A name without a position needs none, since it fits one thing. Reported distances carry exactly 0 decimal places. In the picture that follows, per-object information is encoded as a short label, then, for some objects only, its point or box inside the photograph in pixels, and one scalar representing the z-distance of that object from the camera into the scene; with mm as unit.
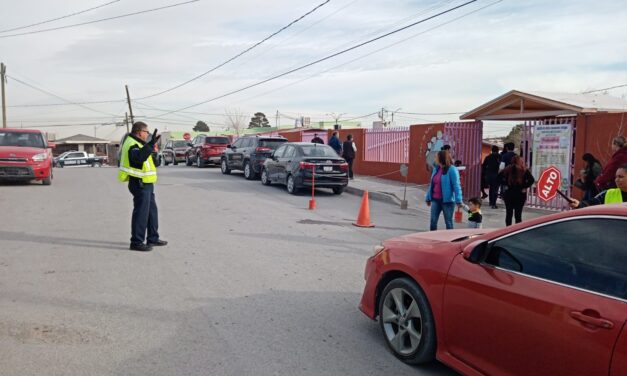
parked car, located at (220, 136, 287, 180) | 18688
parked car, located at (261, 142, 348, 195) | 14395
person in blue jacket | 7828
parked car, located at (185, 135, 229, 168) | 25797
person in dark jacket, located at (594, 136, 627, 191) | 7355
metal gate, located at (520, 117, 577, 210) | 11773
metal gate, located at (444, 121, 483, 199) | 14961
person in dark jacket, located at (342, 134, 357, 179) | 18391
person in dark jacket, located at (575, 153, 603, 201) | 8617
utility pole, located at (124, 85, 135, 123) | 56938
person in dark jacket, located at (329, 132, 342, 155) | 19233
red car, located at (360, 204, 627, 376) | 2629
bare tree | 81625
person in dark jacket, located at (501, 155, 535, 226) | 8844
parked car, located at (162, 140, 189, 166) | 32250
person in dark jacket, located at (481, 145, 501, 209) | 13062
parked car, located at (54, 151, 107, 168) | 36781
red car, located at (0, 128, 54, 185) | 14633
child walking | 6887
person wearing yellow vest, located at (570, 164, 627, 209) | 4824
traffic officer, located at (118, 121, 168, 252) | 7051
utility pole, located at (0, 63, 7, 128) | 38969
